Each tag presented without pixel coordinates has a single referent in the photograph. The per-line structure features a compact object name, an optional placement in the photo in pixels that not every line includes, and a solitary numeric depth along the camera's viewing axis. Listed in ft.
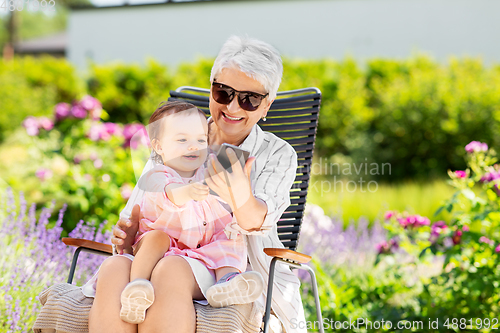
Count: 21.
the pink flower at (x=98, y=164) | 14.32
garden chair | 8.29
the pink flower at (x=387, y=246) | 10.64
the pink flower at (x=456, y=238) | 9.47
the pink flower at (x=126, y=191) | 13.01
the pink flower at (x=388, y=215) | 10.57
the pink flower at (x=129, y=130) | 15.05
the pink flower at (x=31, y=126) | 15.24
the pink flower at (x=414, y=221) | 10.17
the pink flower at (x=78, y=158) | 14.83
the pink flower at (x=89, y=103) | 15.34
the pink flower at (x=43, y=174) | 14.12
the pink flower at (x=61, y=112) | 15.33
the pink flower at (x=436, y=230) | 9.60
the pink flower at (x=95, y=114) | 15.48
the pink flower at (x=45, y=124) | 15.45
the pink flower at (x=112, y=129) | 15.19
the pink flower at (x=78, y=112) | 15.17
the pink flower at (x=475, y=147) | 9.57
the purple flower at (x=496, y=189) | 9.14
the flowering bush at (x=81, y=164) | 13.64
